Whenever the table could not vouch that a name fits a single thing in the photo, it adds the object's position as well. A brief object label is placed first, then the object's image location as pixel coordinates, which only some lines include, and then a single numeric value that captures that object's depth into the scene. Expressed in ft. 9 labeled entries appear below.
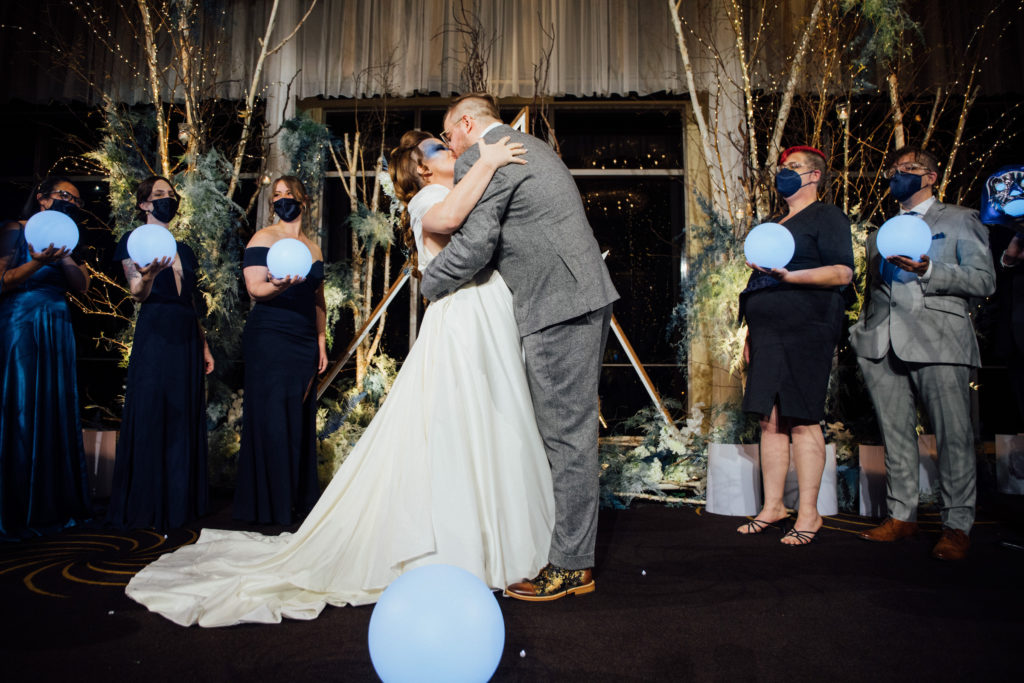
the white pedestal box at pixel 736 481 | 12.19
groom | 7.09
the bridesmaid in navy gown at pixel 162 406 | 10.60
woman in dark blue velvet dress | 10.17
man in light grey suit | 9.07
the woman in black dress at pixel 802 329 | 9.75
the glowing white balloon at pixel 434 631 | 4.13
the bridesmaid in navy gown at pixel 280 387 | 10.99
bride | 6.78
